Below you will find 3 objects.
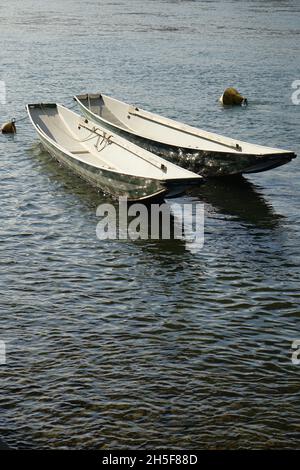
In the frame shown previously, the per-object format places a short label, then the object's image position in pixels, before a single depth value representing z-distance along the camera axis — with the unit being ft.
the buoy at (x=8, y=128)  121.80
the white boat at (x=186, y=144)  90.17
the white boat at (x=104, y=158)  80.12
